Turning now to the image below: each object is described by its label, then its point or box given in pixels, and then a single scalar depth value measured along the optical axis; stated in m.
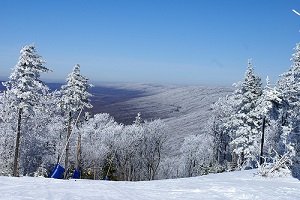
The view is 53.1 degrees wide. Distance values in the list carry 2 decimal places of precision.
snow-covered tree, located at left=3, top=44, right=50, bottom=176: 23.30
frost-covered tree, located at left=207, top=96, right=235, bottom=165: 46.05
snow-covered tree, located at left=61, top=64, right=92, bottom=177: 28.11
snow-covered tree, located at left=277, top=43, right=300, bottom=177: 21.73
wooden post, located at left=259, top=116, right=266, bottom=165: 27.20
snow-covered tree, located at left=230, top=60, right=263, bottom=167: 30.34
